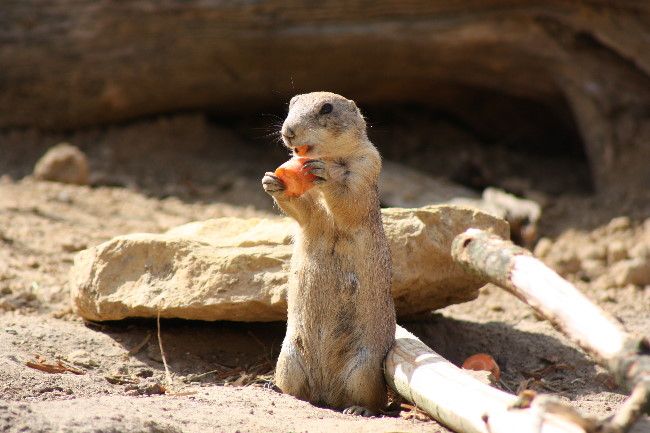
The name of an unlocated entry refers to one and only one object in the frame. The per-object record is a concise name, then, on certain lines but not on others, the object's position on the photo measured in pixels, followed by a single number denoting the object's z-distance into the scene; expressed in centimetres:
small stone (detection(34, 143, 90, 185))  1777
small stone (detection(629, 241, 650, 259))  1481
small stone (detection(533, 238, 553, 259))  1590
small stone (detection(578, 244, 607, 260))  1558
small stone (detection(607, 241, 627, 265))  1534
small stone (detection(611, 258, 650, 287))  1443
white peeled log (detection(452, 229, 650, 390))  675
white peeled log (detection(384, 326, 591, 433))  692
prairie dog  1004
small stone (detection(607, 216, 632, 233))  1655
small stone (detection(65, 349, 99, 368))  1070
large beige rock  1100
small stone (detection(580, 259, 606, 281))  1506
